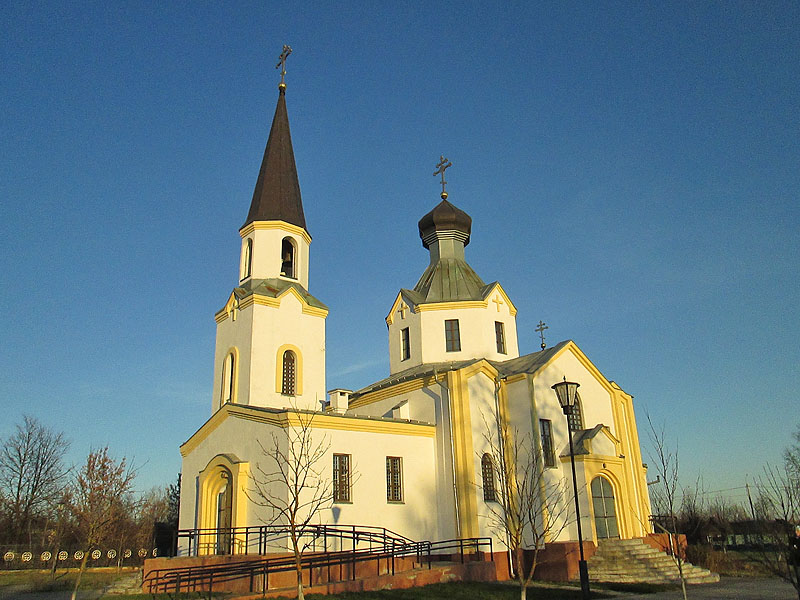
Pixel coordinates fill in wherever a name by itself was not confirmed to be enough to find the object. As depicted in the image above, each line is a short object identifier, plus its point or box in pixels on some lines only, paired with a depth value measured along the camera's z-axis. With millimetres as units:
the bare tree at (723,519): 34141
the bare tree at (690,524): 23841
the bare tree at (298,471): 18938
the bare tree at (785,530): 10477
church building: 20703
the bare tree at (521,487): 21016
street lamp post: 15508
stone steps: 19703
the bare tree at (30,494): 42406
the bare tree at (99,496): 17567
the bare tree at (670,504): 14711
